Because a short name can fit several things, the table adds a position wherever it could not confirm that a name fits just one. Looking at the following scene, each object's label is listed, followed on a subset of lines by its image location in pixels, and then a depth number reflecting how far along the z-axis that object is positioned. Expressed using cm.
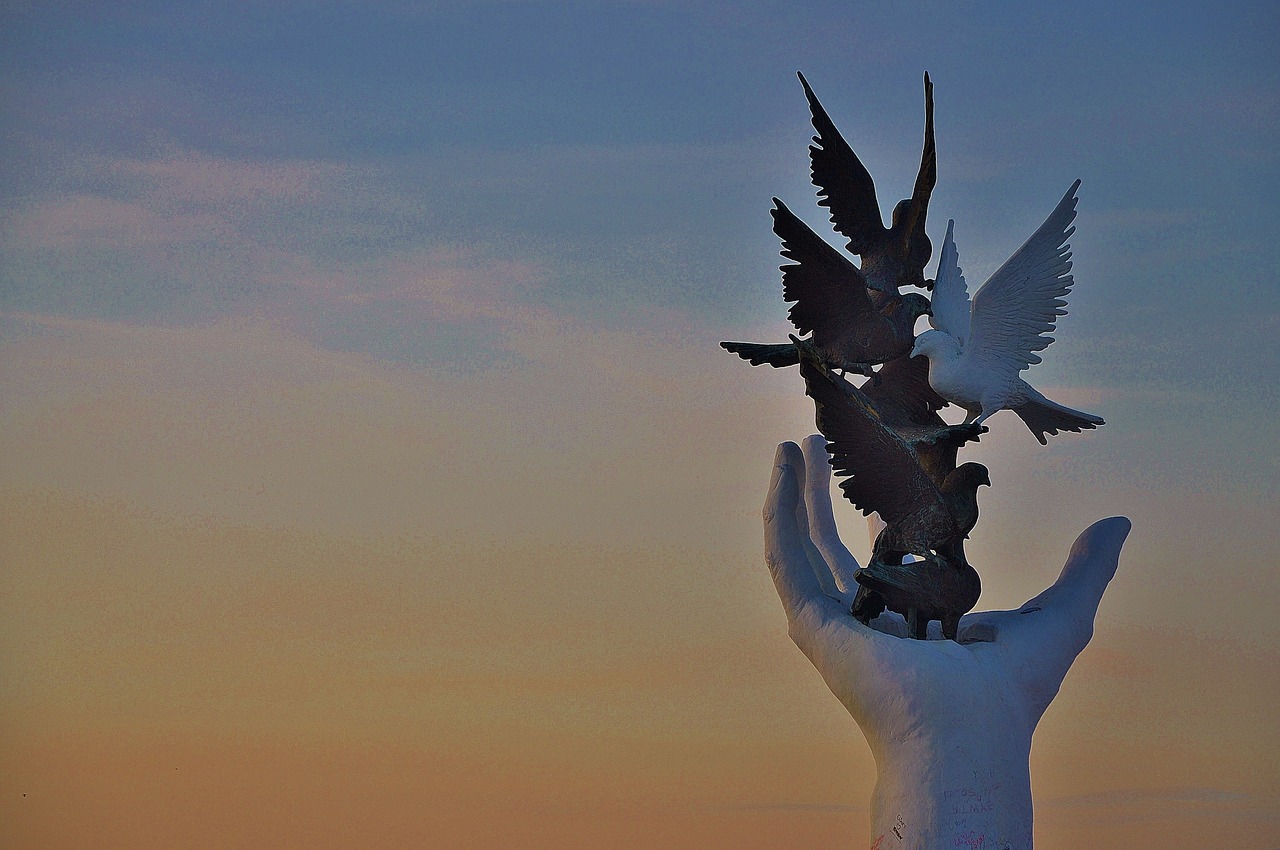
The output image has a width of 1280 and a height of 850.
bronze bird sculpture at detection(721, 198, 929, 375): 1736
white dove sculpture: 1720
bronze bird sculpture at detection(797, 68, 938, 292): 1798
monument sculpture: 1622
